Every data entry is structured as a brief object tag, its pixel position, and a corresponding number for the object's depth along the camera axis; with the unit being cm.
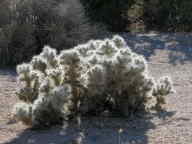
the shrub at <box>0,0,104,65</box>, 951
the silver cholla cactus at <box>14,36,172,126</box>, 554
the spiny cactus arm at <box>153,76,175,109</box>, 623
